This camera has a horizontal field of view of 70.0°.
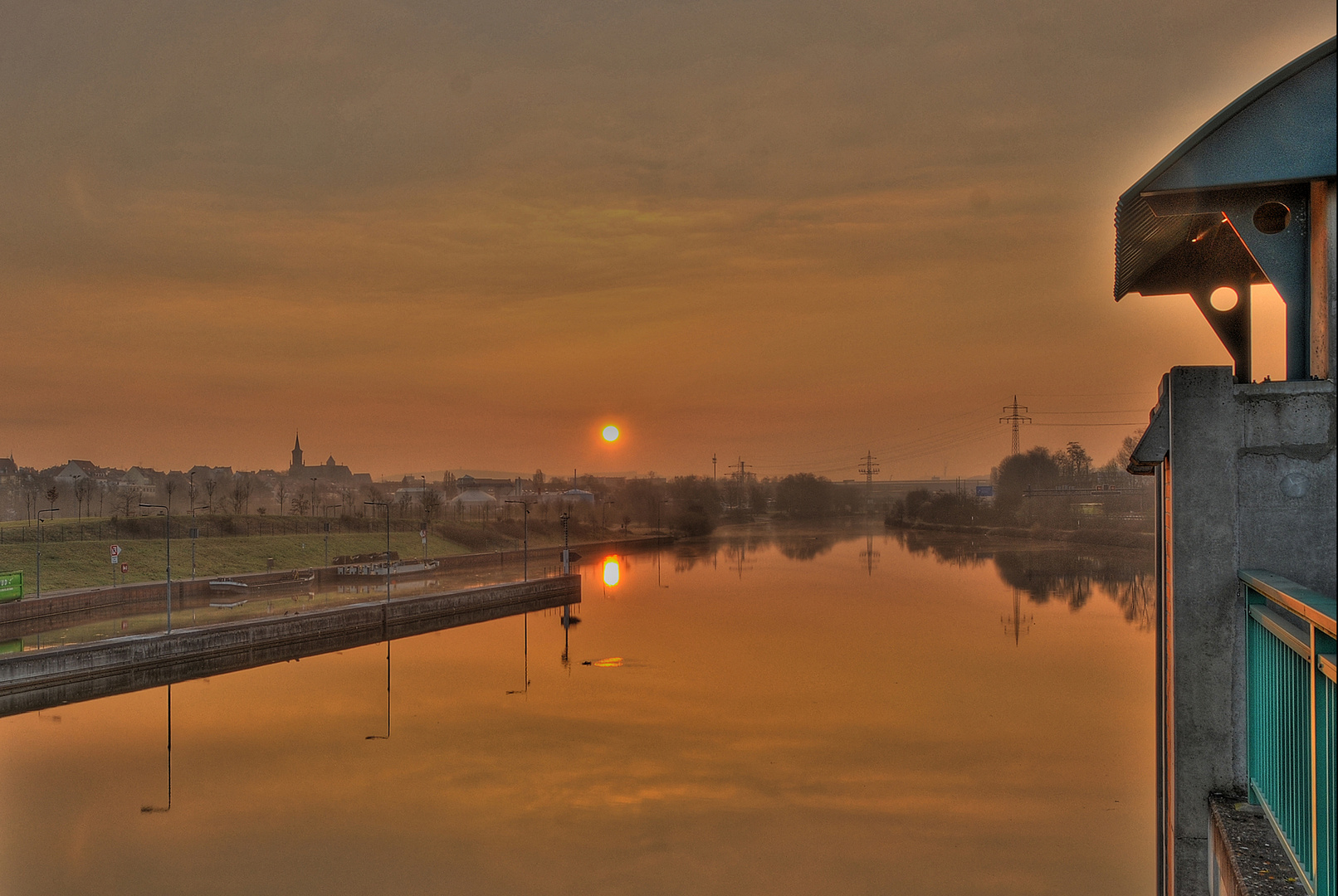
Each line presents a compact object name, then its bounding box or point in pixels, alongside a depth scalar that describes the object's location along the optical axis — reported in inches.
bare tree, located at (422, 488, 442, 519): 4019.7
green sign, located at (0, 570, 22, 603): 1497.3
